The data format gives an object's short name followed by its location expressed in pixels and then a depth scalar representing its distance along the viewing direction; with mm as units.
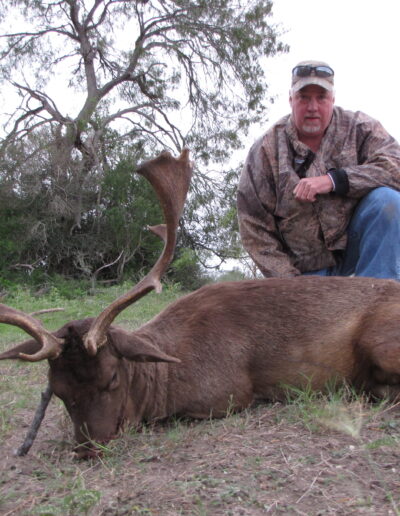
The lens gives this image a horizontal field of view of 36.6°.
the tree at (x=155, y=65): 16750
